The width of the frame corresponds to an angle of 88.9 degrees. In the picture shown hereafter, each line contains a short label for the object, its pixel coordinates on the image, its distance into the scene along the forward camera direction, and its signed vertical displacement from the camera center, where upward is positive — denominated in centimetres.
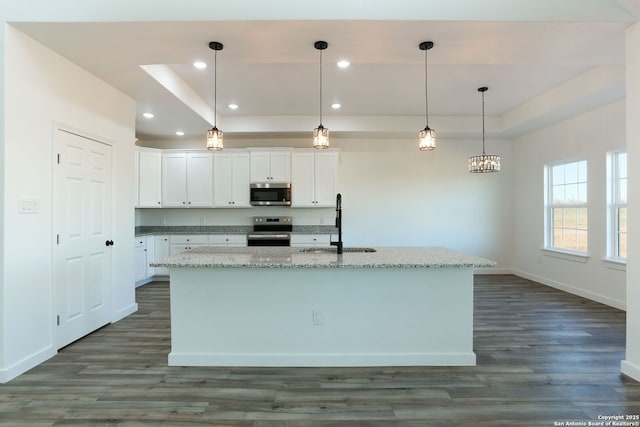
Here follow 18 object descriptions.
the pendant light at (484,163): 414 +61
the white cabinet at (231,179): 570 +55
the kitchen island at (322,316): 261 -84
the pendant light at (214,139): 295 +65
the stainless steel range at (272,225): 583 -27
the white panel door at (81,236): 292 -25
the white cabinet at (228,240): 558 -50
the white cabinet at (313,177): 567 +59
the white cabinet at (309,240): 552 -50
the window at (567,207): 477 +7
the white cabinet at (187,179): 571 +55
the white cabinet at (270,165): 564 +79
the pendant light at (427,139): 292 +64
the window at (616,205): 420 +8
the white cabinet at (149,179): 560 +54
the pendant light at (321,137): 289 +65
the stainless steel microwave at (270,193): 563 +30
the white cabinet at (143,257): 514 -75
